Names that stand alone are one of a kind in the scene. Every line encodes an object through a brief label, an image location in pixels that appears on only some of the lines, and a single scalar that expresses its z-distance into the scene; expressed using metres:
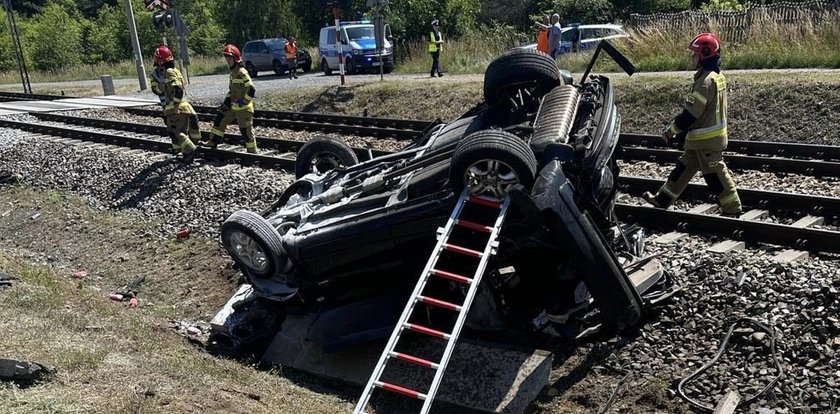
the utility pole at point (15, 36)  23.86
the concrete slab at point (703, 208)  7.37
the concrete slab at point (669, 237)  6.48
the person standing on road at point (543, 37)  16.83
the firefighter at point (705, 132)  6.71
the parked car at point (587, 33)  21.38
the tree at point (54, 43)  46.78
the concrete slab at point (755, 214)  7.03
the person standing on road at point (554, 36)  16.50
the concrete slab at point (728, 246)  6.07
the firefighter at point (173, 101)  10.70
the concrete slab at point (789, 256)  5.72
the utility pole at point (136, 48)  22.31
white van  24.62
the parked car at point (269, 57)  28.77
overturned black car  4.45
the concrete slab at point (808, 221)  6.59
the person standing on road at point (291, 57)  25.10
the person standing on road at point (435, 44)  19.98
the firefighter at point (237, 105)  10.49
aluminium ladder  3.88
